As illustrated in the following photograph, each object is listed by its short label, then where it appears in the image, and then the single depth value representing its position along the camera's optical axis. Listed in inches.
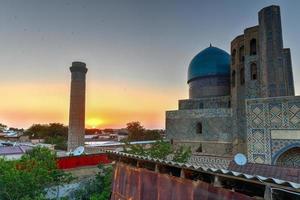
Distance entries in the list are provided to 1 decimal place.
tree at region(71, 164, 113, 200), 402.3
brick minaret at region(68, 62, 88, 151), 827.4
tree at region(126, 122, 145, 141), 1353.3
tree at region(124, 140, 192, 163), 422.7
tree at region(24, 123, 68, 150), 1588.3
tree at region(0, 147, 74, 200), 287.9
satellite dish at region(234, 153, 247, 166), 313.0
